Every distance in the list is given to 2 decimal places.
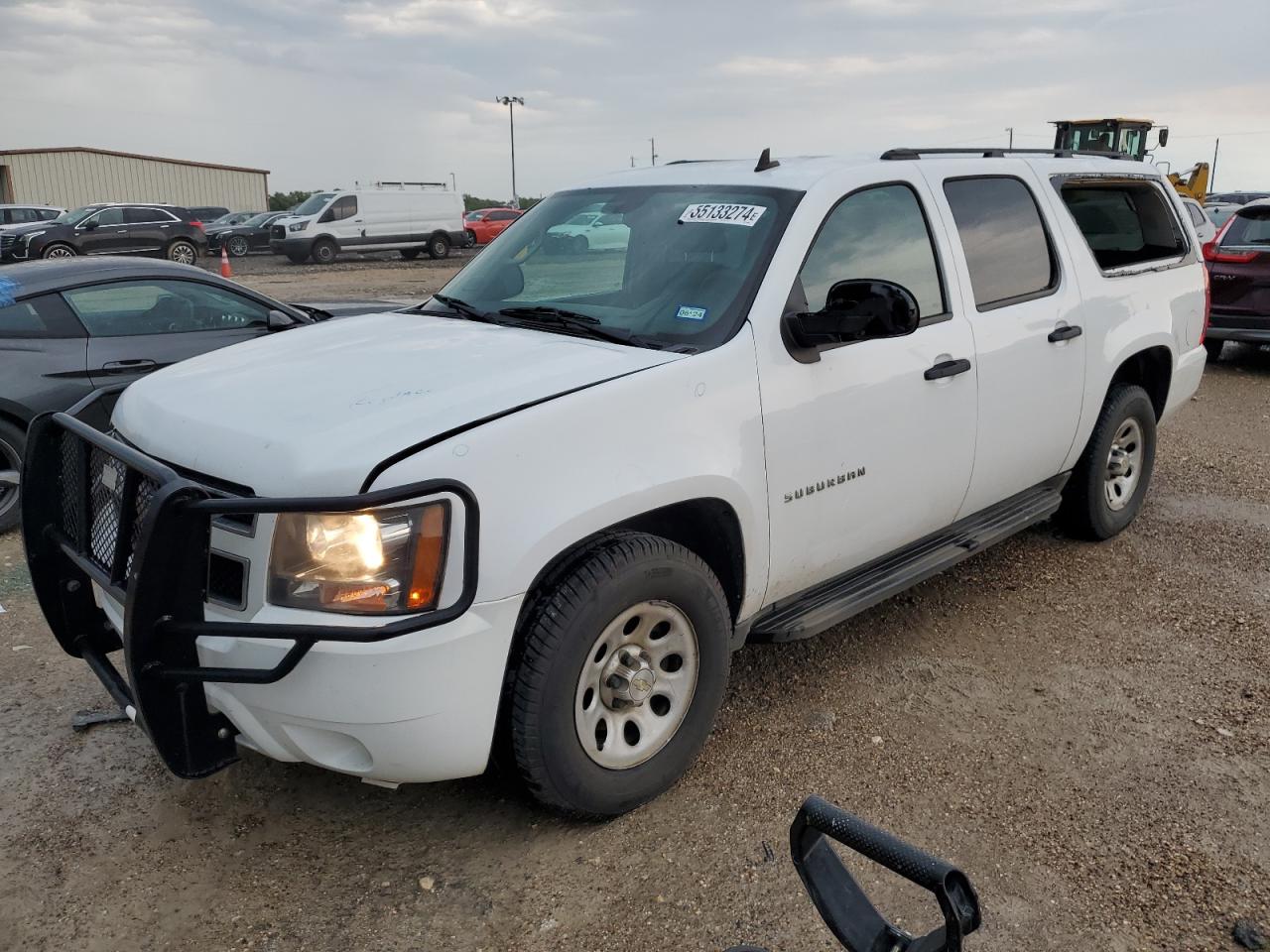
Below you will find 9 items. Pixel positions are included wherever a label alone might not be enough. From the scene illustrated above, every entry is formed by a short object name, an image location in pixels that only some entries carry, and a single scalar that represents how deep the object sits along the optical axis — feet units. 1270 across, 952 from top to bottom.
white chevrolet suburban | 8.24
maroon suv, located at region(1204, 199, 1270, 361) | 33.24
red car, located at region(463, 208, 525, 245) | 114.46
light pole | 219.20
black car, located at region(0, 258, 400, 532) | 19.39
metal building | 166.71
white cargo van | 96.07
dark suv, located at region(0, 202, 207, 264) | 81.41
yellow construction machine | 79.71
